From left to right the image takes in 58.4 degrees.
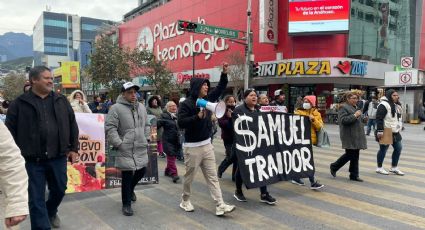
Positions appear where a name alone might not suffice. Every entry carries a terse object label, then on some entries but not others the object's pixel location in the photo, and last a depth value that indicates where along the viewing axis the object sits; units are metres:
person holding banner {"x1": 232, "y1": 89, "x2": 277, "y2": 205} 5.68
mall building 28.97
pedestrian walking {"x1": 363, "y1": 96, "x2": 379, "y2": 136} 16.58
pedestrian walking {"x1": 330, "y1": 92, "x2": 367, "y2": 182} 6.97
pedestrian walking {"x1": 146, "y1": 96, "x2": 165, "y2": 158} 9.86
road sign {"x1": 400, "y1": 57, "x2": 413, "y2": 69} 17.53
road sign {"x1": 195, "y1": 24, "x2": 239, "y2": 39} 19.95
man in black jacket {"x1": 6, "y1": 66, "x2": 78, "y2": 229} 3.78
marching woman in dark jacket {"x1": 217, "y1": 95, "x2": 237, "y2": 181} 5.97
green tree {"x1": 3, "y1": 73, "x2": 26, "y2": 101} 52.34
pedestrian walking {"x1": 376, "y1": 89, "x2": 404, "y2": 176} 7.72
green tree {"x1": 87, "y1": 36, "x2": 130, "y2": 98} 30.12
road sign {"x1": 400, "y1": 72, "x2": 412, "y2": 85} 18.58
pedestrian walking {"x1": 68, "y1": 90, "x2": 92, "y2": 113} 7.42
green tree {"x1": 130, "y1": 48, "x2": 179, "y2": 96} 31.64
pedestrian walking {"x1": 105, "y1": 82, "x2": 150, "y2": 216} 4.96
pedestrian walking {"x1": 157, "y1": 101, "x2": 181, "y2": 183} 7.46
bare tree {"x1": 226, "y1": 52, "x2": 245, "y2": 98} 32.69
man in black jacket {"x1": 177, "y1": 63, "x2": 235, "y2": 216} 5.00
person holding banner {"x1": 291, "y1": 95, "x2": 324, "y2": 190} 6.76
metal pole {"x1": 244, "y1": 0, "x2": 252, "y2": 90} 21.89
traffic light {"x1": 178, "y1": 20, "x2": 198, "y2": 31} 18.94
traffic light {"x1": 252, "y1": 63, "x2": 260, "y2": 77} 22.03
